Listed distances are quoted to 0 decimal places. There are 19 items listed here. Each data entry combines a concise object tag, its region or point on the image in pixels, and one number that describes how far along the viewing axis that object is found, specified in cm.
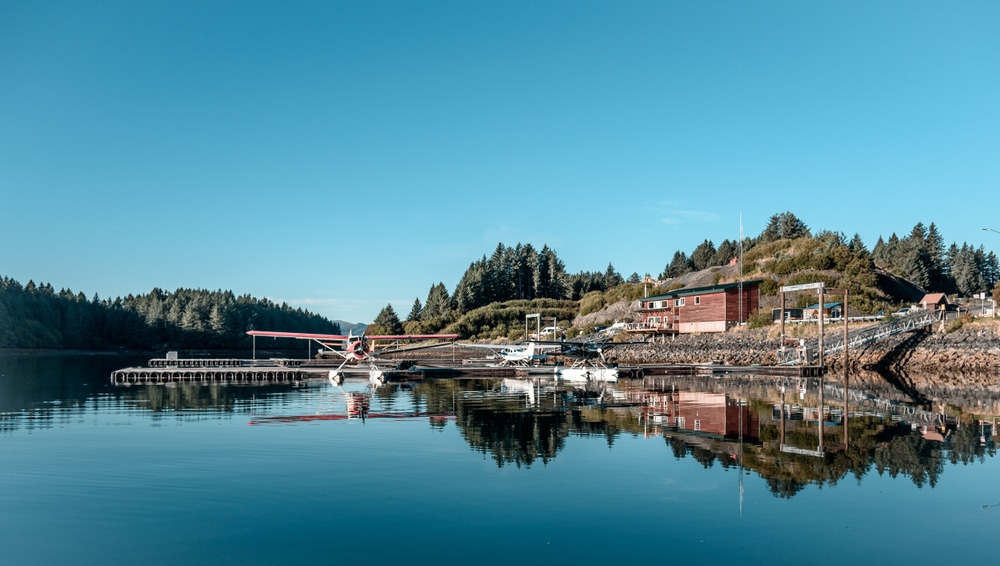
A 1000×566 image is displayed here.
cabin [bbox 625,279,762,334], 7412
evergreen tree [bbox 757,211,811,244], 11325
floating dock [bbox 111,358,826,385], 5491
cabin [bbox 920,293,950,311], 6356
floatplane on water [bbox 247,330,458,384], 5415
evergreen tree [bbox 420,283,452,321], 11675
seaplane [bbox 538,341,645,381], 5219
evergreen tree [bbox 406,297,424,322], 12002
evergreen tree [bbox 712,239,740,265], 12222
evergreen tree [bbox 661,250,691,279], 13238
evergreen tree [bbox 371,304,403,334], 10860
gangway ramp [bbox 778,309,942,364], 5912
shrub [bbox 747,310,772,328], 7012
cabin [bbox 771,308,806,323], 7119
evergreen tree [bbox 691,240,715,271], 12900
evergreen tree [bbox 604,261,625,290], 12992
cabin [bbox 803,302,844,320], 7011
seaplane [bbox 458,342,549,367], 6300
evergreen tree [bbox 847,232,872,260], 11501
